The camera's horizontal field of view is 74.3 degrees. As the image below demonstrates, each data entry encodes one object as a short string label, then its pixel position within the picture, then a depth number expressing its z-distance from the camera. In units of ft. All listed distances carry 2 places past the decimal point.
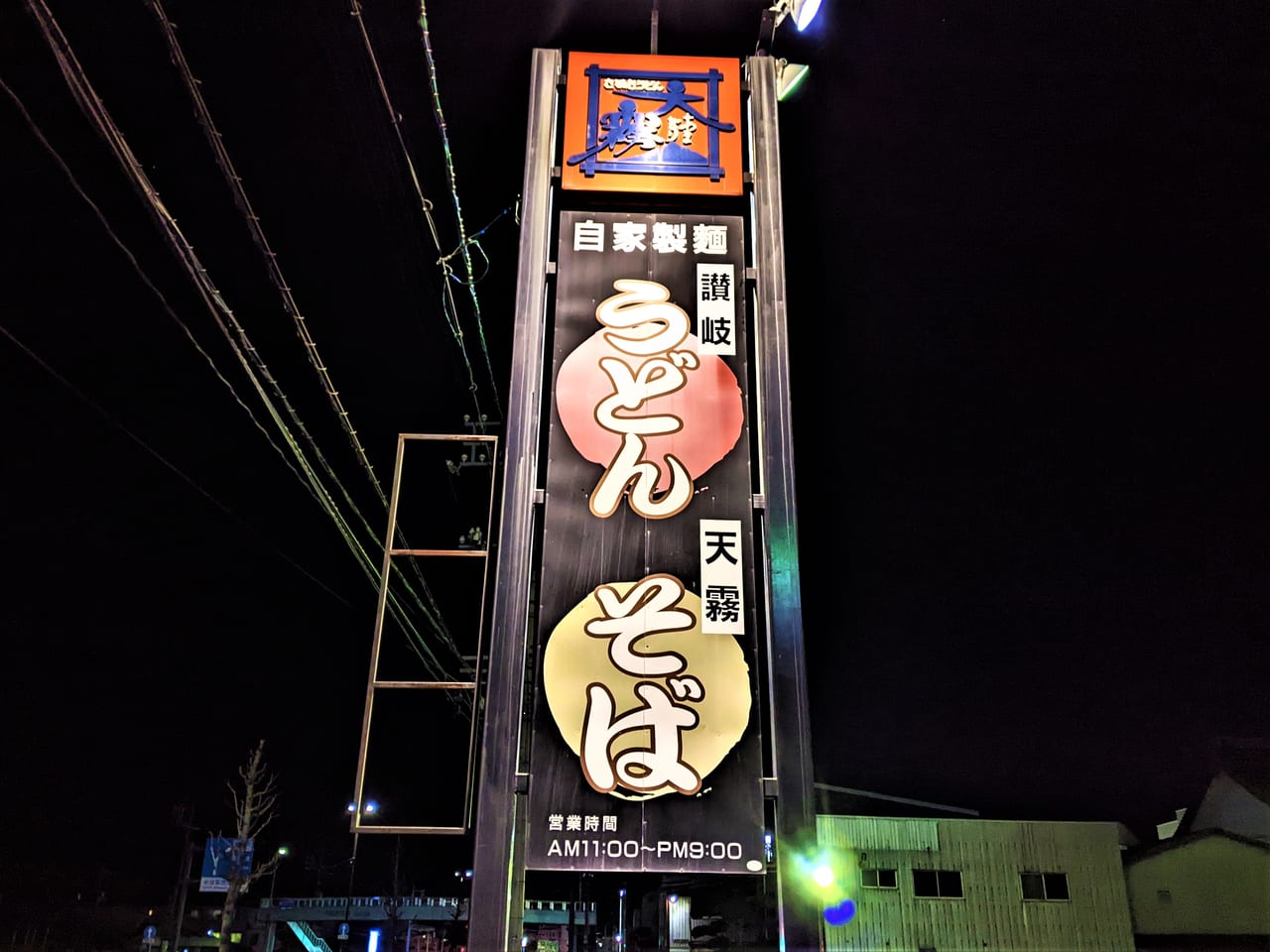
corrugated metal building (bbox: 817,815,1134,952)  69.72
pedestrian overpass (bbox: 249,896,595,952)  144.46
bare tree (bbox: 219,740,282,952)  94.89
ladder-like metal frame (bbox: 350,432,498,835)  20.12
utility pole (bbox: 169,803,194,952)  97.76
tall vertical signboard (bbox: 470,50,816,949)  19.99
